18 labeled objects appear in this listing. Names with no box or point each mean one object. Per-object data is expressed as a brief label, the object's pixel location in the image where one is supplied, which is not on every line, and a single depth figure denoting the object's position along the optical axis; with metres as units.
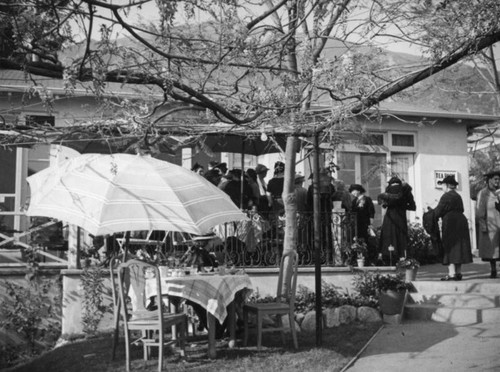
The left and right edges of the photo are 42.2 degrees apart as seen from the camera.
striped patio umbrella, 7.45
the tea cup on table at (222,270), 8.37
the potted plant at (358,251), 10.89
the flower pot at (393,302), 9.80
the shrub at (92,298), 9.95
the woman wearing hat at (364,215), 12.09
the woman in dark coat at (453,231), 11.01
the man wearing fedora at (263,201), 11.81
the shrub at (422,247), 15.47
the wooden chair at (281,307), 8.10
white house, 16.70
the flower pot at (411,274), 10.84
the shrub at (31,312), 10.31
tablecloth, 7.70
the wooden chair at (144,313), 7.21
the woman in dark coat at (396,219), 11.58
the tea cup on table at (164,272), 8.12
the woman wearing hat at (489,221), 11.47
